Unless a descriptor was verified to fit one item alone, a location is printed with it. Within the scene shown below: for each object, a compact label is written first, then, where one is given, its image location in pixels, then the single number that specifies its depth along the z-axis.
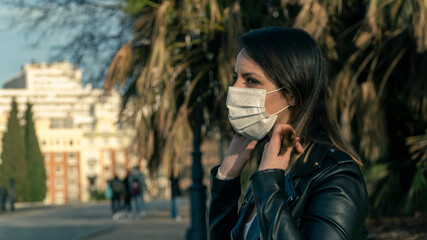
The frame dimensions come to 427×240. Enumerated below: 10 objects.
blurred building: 112.50
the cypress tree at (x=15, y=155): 54.84
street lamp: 10.99
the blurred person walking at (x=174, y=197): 19.33
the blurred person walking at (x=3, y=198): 29.77
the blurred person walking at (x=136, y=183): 22.11
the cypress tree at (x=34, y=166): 68.31
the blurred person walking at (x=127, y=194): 22.50
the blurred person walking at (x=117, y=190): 22.38
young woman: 1.66
